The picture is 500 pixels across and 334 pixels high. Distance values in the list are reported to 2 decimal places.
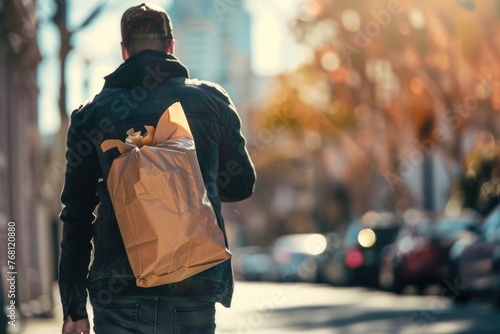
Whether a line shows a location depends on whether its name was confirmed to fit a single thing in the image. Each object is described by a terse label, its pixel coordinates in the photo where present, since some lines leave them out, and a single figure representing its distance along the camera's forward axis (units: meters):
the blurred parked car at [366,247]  23.70
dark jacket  3.31
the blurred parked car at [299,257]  29.59
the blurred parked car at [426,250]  18.53
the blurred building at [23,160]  15.75
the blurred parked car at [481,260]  13.20
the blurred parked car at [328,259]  26.03
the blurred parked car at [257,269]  35.31
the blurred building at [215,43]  121.75
